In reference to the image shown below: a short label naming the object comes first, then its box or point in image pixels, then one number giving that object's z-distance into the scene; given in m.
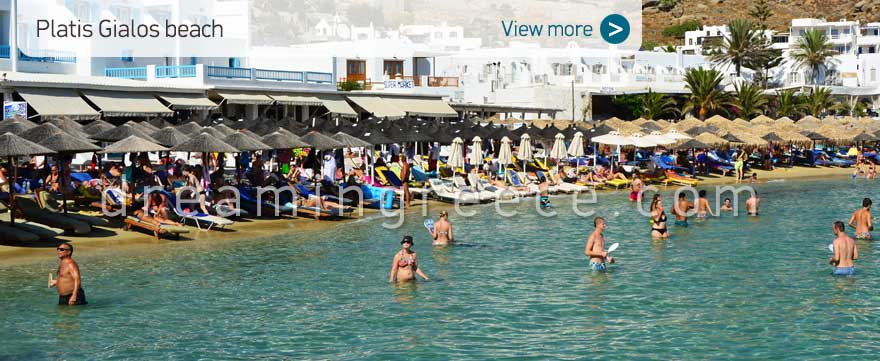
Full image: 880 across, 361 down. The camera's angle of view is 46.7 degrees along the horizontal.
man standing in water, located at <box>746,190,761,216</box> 27.03
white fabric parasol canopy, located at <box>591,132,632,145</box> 35.56
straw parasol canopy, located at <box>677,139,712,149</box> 38.03
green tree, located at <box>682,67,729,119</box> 57.12
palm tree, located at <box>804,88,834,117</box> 62.59
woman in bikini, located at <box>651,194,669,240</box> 22.01
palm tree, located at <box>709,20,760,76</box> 74.81
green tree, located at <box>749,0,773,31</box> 101.66
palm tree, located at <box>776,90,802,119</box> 61.69
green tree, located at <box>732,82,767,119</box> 58.31
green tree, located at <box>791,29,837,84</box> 78.38
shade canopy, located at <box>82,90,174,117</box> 31.30
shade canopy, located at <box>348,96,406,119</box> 41.12
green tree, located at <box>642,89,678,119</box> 57.97
